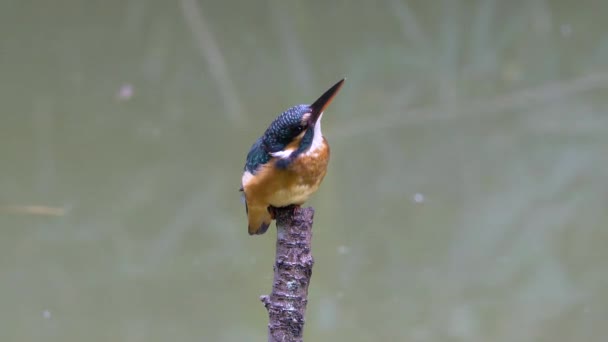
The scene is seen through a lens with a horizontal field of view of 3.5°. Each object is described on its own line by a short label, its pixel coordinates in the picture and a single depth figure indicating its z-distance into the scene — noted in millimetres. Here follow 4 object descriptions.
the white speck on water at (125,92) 10744
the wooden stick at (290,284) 7336
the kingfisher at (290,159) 7366
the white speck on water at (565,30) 12120
